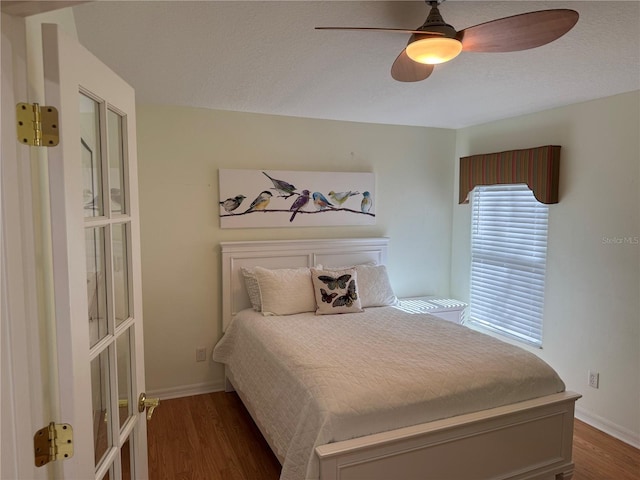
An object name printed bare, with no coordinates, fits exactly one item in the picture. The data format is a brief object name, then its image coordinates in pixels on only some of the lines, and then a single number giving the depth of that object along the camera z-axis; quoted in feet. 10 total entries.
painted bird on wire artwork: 11.45
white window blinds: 11.45
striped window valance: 10.58
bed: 6.10
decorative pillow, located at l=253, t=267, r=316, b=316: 10.50
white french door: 3.17
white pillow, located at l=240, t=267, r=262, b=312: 10.93
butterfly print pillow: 10.57
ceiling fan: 4.75
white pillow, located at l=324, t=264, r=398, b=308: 11.53
